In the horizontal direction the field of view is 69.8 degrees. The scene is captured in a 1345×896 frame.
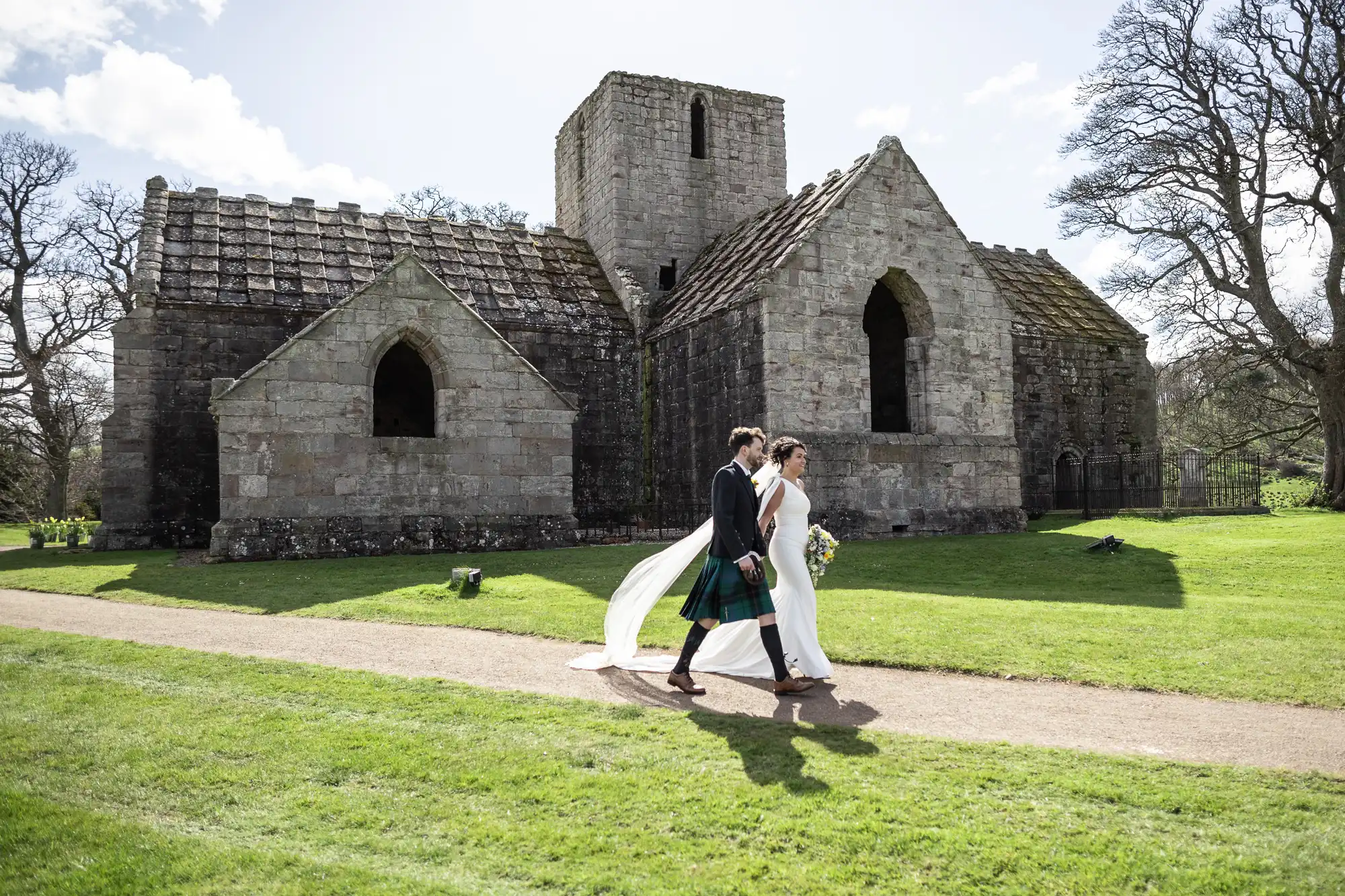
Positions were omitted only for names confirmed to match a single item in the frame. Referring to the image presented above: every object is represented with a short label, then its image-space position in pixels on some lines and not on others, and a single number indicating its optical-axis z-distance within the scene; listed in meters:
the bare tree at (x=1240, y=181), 21.52
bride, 7.64
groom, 7.16
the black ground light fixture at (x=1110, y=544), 14.15
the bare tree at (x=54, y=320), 29.83
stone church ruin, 15.95
